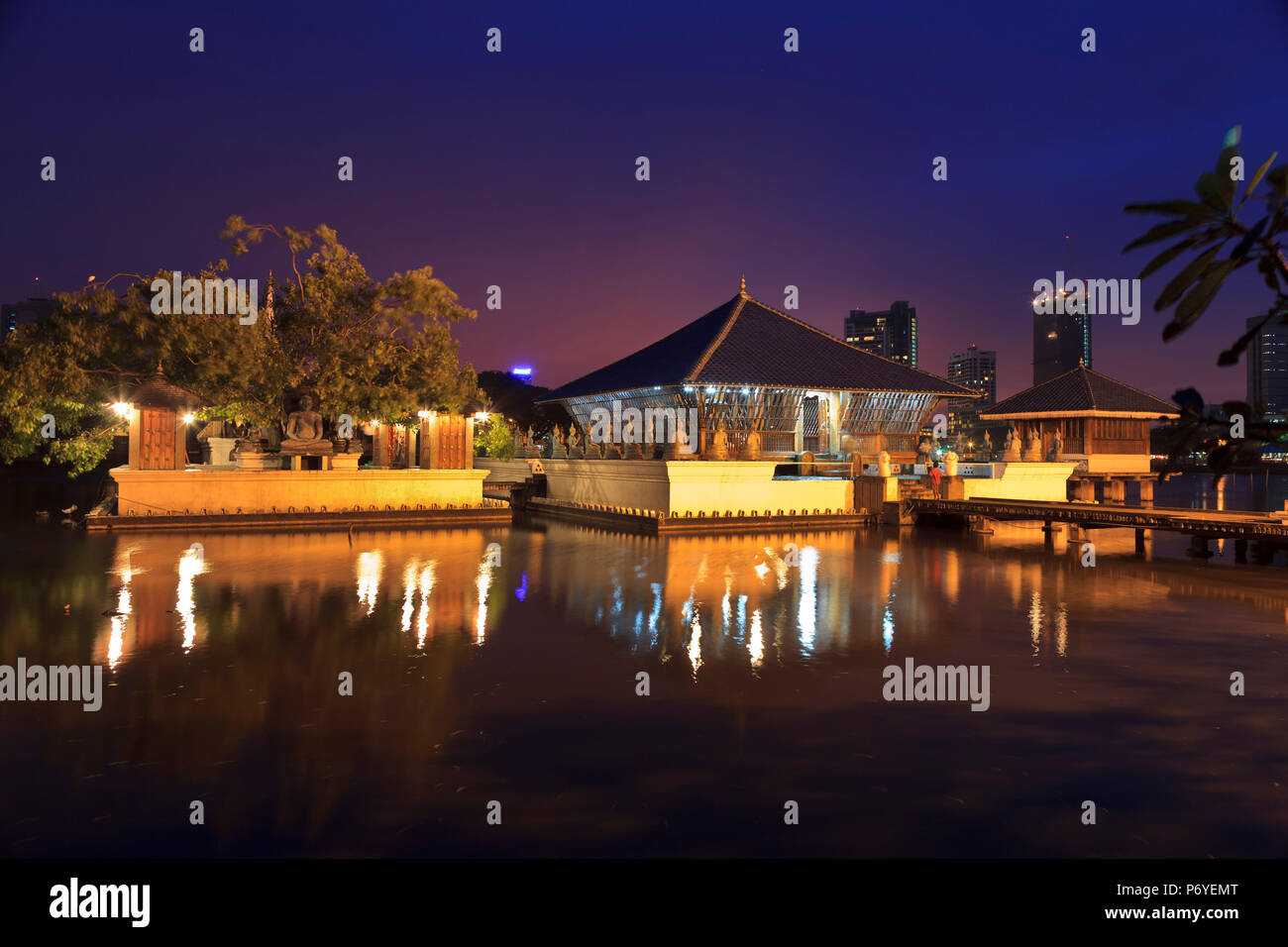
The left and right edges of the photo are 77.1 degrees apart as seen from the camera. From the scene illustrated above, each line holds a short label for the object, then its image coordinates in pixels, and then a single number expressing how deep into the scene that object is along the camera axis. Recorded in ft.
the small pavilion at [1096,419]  130.52
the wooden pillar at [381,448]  113.60
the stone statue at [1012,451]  93.81
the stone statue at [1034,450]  95.14
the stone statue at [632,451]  84.48
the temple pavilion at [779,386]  105.29
